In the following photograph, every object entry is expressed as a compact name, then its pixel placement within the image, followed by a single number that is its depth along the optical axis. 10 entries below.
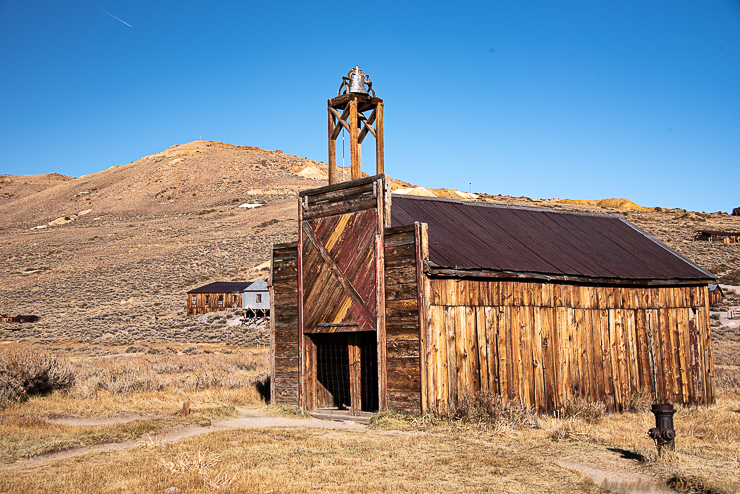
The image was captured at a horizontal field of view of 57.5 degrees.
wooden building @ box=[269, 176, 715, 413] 12.35
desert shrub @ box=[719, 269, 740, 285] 42.53
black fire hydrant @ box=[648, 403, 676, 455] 9.20
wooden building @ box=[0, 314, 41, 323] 43.22
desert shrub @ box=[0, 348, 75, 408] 14.16
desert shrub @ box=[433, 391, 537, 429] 11.62
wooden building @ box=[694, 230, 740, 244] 58.75
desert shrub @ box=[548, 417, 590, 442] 10.70
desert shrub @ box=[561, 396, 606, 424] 13.22
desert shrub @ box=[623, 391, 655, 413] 14.73
